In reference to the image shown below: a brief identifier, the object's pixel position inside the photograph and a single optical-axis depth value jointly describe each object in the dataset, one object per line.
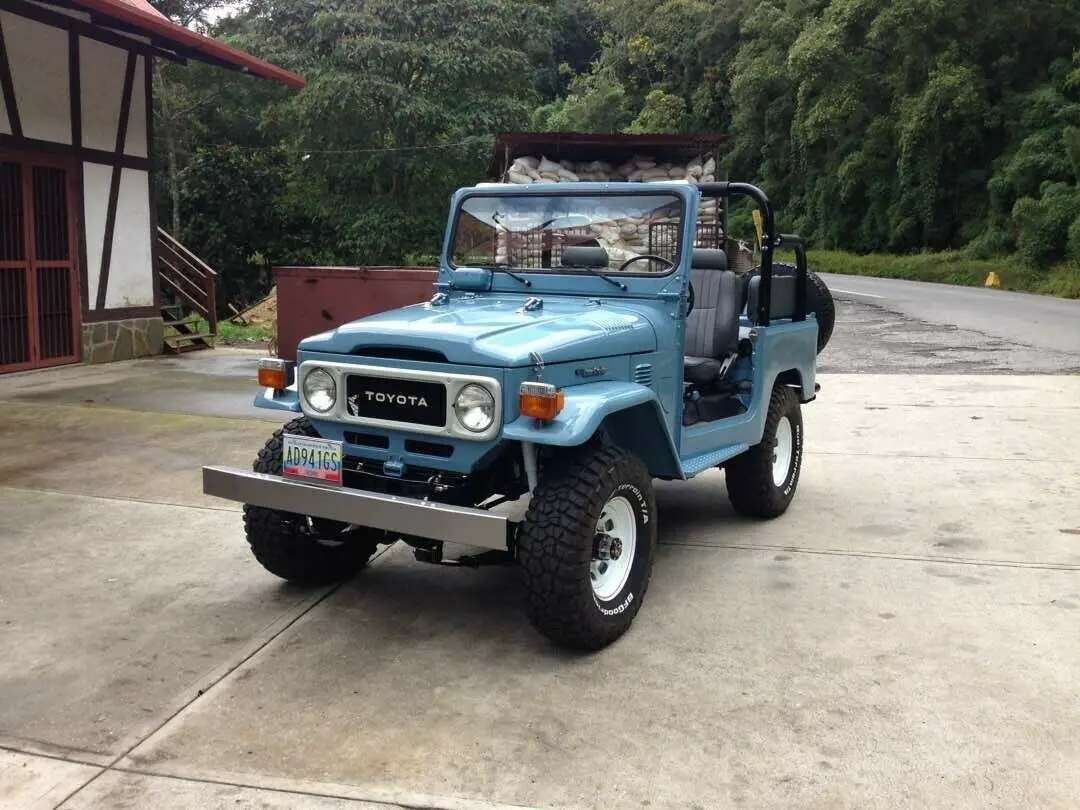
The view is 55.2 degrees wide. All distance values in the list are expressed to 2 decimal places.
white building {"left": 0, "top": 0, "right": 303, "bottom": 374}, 10.89
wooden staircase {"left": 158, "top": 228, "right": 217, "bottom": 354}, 13.98
